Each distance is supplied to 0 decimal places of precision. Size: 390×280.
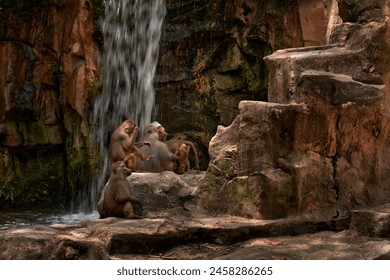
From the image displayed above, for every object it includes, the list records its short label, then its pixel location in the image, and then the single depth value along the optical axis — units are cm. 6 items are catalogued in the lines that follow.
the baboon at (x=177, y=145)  1201
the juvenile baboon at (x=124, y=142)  1195
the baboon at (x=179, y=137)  1330
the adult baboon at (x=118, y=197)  856
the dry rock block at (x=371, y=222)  746
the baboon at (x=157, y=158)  1155
